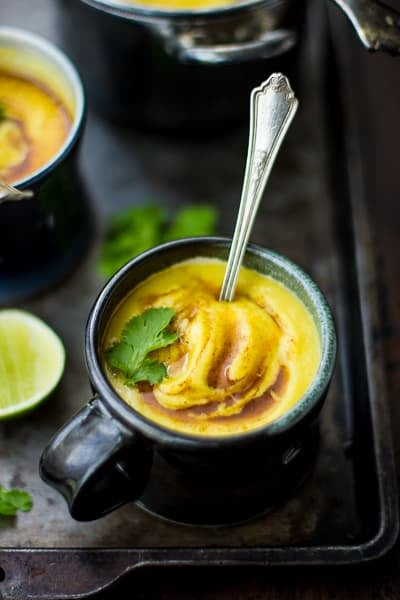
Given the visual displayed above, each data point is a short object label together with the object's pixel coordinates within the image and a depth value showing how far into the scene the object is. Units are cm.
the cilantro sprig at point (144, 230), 84
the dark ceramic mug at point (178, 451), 69
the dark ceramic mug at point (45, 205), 79
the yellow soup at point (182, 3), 88
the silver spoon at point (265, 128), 73
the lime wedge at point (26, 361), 76
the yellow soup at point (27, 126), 81
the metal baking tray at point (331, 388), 72
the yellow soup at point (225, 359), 71
